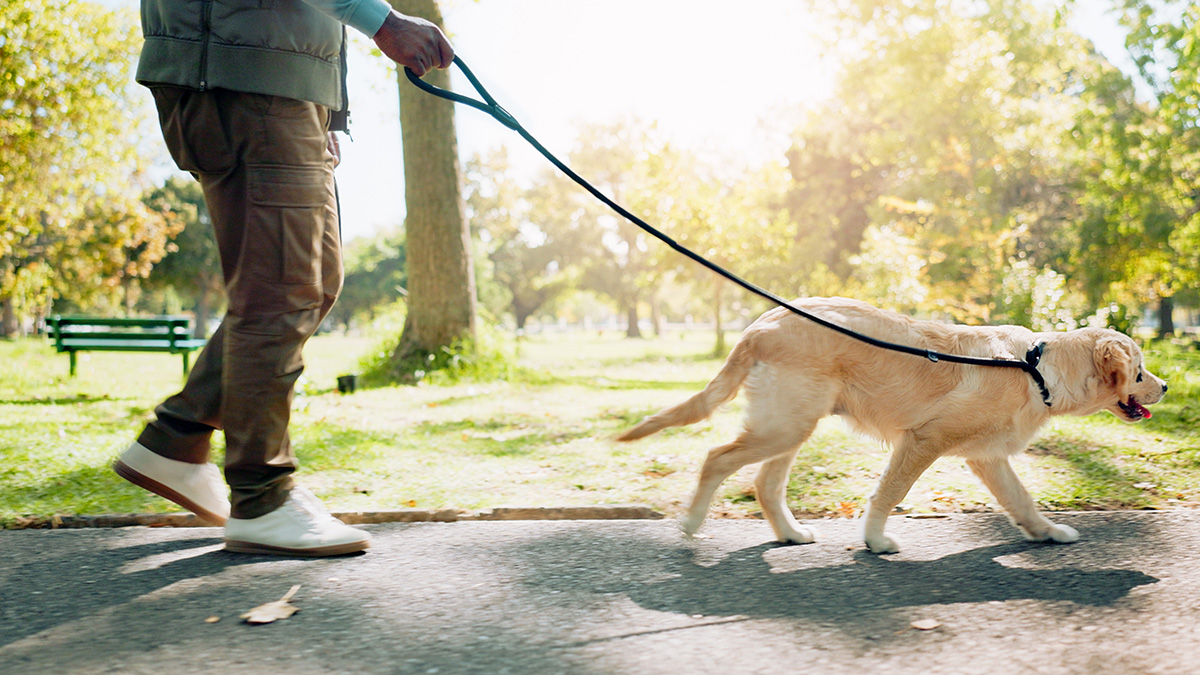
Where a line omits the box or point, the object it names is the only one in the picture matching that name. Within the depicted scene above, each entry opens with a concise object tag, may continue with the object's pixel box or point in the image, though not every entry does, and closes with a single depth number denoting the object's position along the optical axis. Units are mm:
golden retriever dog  3107
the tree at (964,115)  25844
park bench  10750
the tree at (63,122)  12914
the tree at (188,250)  45156
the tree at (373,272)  61844
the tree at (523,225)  49281
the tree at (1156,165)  17250
